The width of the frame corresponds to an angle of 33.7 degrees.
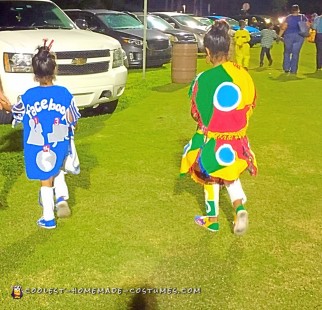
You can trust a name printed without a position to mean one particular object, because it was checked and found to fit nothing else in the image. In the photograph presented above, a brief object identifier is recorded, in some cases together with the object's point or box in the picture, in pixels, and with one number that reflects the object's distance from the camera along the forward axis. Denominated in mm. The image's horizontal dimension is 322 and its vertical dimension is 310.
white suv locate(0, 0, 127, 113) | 7410
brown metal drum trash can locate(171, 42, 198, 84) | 12789
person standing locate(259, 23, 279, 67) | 17078
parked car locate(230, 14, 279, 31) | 33891
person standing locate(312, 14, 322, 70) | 15586
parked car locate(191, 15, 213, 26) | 23183
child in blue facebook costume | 4227
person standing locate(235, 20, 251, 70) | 15391
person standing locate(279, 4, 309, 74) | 14555
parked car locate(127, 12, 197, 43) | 18734
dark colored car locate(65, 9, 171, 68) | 15336
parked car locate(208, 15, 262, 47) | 26528
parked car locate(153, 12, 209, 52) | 20798
